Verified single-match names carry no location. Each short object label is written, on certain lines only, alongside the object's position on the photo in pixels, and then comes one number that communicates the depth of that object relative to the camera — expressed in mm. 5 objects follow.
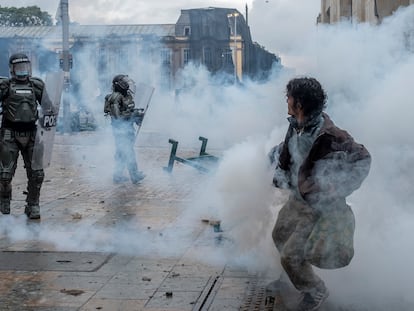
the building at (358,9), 10992
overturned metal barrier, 10500
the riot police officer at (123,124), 10938
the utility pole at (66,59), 20769
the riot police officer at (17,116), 7285
